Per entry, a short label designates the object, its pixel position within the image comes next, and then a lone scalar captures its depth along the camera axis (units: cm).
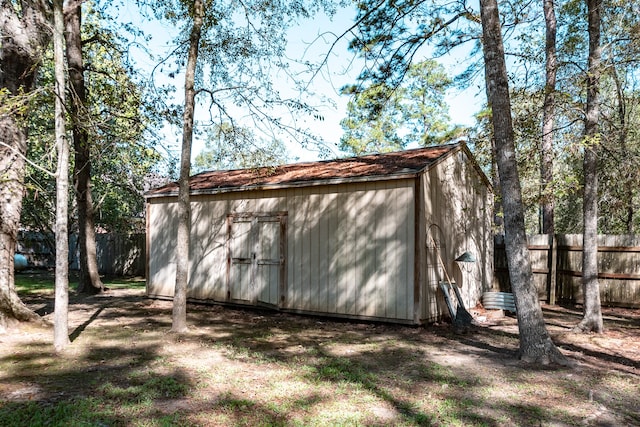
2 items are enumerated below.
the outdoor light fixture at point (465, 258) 820
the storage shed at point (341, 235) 786
